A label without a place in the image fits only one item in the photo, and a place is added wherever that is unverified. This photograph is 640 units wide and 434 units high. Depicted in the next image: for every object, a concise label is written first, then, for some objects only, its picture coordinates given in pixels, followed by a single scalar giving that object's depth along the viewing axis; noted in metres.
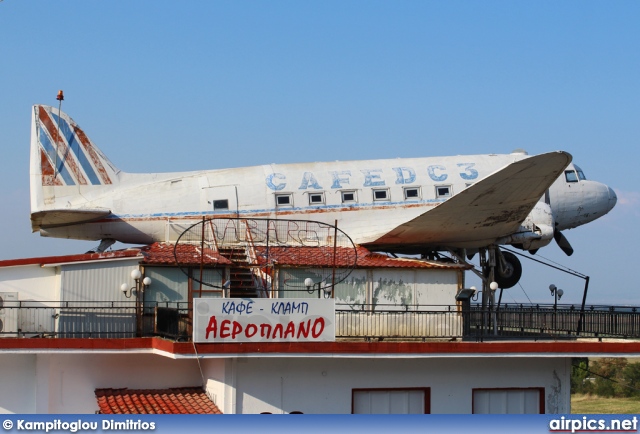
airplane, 35.06
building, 25.75
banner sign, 25.14
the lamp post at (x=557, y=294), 33.12
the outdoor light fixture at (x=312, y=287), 29.81
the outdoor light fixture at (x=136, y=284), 28.68
